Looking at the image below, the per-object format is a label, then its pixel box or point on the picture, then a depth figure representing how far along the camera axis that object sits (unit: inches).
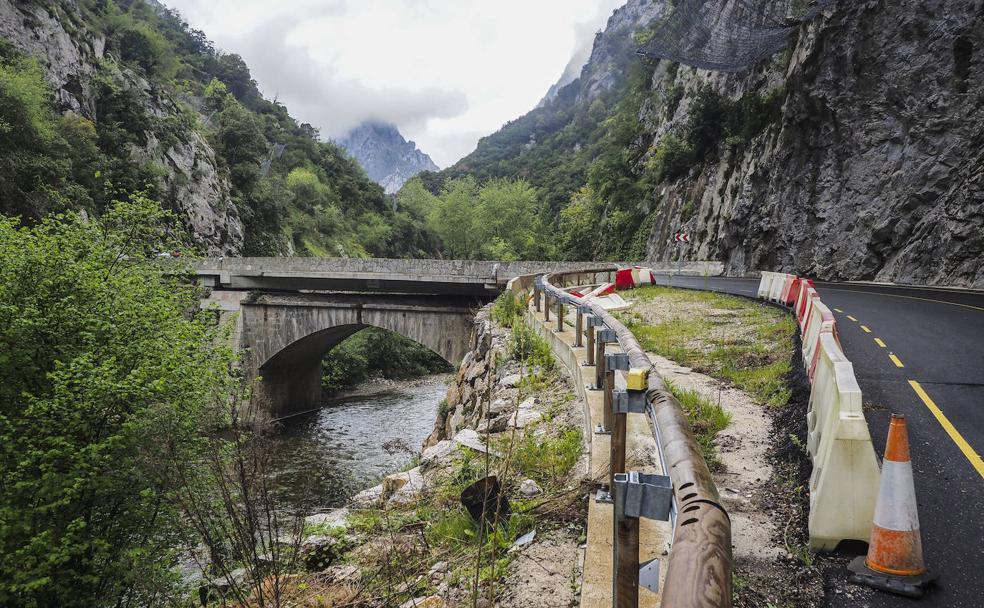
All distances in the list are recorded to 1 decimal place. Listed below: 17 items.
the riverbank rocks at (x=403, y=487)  189.9
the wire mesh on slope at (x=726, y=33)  1048.2
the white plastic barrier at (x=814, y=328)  232.1
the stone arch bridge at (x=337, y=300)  896.9
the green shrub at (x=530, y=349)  297.4
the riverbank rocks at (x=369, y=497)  226.7
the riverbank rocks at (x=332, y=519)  207.2
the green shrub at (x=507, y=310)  472.7
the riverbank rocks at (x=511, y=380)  277.9
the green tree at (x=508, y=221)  2407.7
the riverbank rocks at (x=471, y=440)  202.6
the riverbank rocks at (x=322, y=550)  174.9
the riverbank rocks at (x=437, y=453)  223.1
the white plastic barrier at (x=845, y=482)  122.0
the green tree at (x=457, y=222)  2568.9
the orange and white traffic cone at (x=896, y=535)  109.5
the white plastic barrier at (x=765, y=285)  603.8
